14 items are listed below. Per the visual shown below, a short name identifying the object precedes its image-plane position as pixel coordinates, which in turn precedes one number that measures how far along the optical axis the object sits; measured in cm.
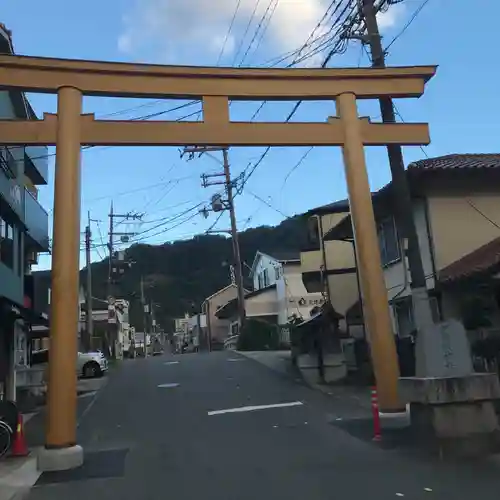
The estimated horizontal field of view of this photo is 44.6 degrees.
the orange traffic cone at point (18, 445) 1089
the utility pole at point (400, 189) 1258
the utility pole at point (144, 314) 6843
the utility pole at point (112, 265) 4244
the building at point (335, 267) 2650
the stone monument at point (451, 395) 972
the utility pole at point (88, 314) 3454
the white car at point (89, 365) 2953
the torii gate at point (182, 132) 1020
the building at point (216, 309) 6600
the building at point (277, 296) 4531
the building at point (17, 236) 1650
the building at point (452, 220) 1670
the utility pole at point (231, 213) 4056
